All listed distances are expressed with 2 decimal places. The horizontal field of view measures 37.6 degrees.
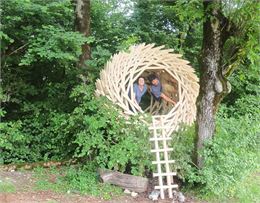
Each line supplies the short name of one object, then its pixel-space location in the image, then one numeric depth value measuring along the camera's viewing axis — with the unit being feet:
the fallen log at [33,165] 20.38
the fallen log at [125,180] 17.62
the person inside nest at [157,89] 23.31
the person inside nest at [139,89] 22.04
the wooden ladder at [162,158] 17.42
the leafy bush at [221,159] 16.97
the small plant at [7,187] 16.13
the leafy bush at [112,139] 17.74
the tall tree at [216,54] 17.15
